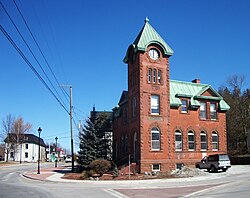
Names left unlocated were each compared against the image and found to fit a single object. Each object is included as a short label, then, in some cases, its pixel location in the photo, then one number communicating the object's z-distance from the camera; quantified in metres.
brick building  31.20
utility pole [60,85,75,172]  37.63
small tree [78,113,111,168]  32.75
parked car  30.12
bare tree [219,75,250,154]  54.21
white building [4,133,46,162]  84.25
